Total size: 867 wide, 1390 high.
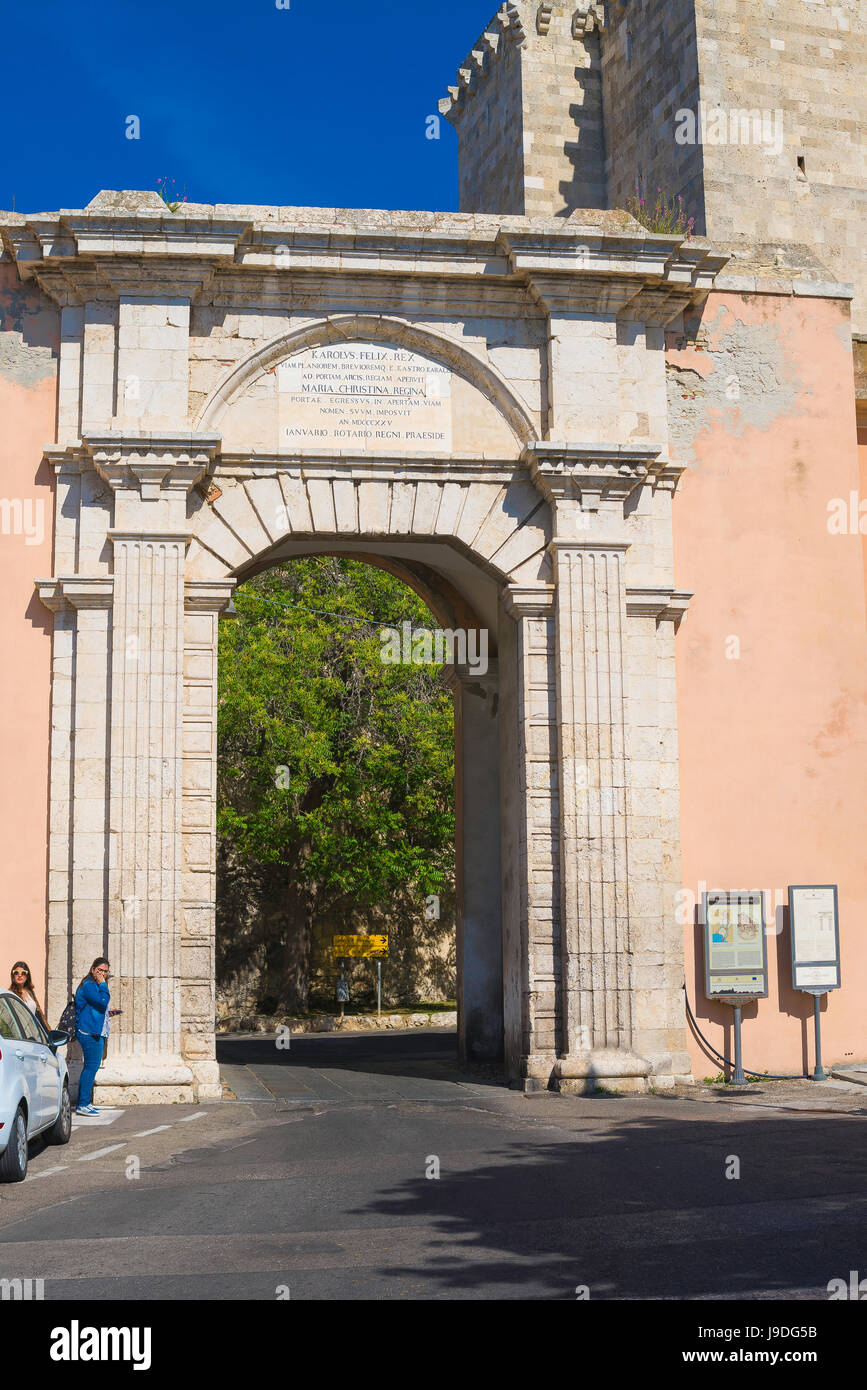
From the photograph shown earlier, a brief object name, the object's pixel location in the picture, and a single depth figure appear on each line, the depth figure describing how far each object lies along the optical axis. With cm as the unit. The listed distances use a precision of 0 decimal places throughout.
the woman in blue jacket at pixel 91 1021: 1192
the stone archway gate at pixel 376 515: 1303
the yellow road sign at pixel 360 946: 2650
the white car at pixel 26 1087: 853
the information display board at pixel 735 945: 1381
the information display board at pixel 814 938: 1404
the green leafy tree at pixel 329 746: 2614
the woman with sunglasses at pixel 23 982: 1233
